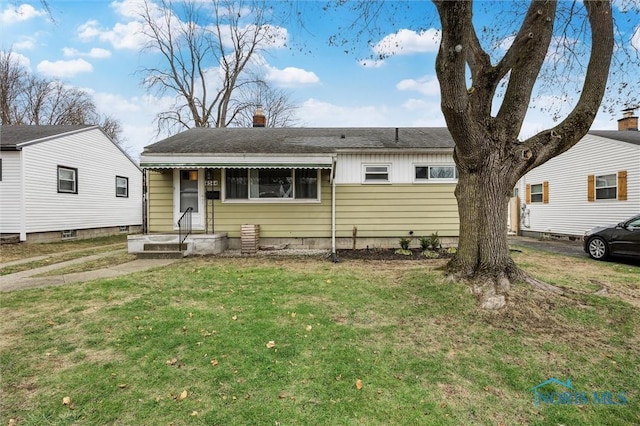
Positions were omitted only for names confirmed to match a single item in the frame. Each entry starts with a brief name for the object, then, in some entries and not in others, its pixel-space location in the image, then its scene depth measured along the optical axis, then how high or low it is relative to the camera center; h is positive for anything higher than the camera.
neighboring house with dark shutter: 11.23 +1.04
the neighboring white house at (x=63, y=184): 11.41 +1.28
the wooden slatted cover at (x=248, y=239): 9.27 -0.81
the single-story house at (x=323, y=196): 9.83 +0.50
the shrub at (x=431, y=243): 9.45 -0.98
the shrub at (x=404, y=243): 9.50 -0.99
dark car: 8.20 -0.83
